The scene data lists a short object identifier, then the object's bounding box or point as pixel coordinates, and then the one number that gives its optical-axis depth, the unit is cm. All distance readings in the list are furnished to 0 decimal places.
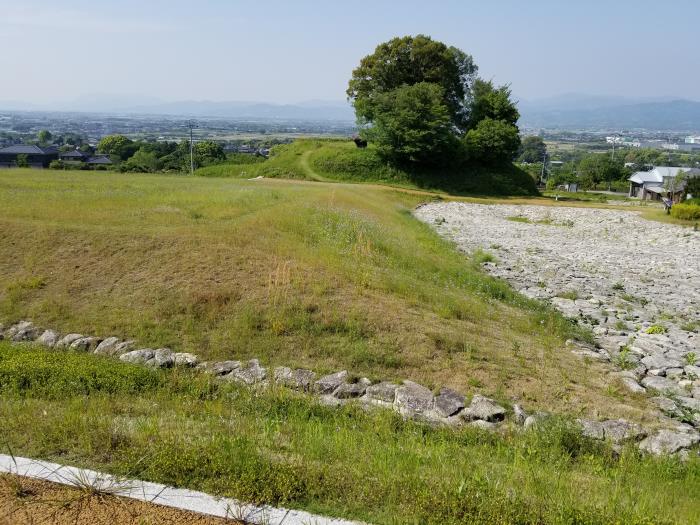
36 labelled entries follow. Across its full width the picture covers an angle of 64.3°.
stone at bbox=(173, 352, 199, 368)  879
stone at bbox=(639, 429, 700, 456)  676
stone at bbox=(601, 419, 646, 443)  697
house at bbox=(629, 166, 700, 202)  5962
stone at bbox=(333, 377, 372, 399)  808
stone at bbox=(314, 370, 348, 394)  819
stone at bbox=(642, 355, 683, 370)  1018
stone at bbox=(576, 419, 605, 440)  691
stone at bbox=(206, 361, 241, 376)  862
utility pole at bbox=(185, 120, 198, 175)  6538
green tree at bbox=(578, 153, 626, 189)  9216
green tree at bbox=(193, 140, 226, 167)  8294
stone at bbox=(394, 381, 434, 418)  747
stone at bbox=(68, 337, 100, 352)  941
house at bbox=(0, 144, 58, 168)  7431
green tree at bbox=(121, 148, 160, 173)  7572
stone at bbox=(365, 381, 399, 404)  797
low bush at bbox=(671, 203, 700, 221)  3278
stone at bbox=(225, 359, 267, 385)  827
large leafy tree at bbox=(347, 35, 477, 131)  5050
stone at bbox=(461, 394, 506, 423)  743
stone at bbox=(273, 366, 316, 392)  825
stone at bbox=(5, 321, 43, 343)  988
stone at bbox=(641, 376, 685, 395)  907
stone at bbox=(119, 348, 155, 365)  881
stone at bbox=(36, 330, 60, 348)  959
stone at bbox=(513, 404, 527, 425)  742
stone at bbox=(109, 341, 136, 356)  929
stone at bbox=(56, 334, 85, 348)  947
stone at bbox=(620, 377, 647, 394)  895
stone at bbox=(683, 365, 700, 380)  973
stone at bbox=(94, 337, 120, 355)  929
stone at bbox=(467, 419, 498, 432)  708
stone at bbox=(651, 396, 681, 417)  815
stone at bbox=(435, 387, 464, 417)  757
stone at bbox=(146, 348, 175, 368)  868
